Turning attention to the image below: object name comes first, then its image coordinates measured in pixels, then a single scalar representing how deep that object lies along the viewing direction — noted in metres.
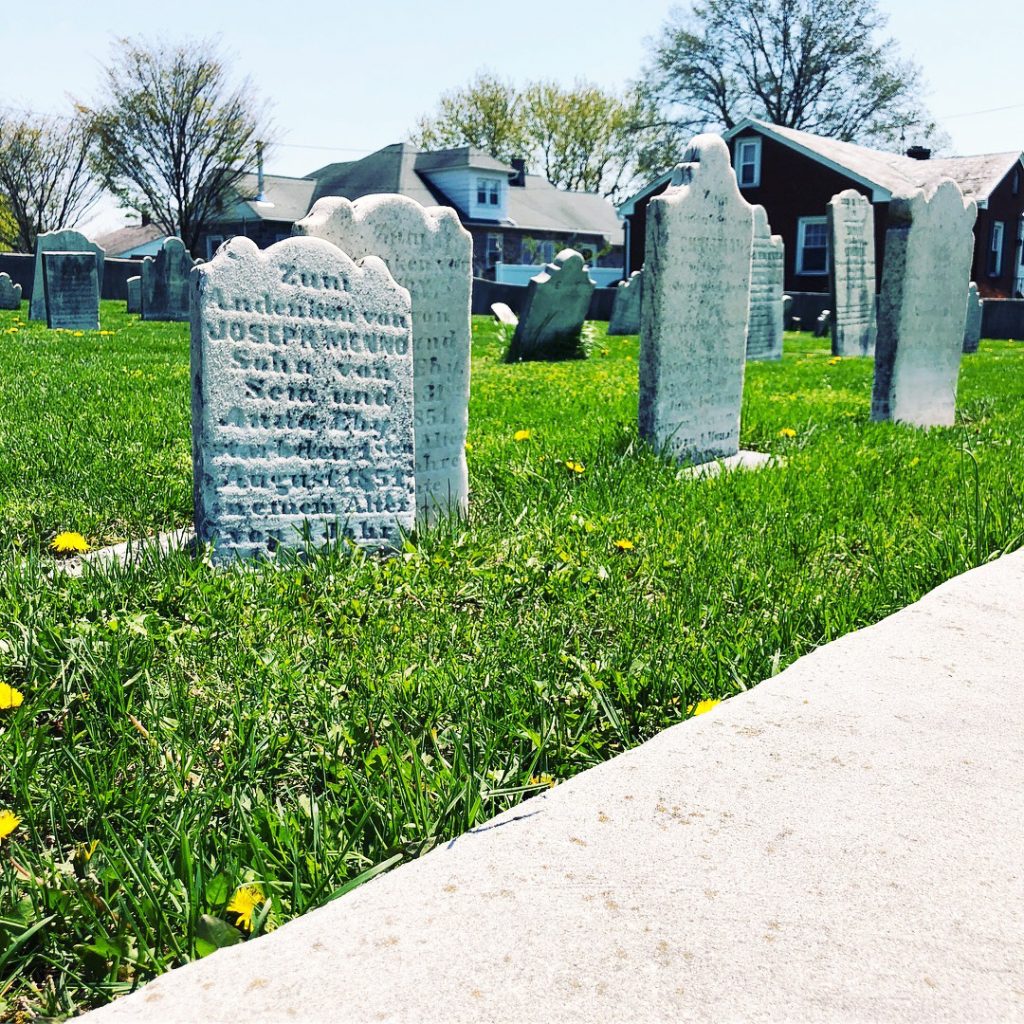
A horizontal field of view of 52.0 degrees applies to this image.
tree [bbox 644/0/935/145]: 46.00
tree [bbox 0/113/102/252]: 44.06
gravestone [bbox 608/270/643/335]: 17.88
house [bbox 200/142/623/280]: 42.34
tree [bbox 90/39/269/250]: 39.25
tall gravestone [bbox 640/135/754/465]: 5.63
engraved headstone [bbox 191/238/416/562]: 3.56
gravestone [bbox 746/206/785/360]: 12.08
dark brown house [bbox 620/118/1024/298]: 30.36
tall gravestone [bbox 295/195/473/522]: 4.18
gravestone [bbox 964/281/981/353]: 16.59
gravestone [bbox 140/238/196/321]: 17.81
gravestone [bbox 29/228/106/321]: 17.38
